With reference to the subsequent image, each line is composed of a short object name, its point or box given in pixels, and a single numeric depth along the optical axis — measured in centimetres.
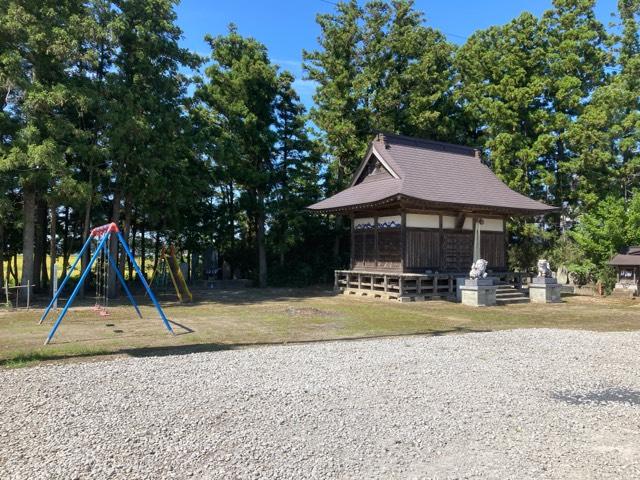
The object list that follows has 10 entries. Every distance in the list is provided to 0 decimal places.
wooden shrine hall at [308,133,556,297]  1644
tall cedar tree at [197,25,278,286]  2086
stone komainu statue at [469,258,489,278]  1510
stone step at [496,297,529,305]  1574
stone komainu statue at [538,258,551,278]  1639
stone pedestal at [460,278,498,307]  1480
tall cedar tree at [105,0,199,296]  1488
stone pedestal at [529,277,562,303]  1623
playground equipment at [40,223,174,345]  882
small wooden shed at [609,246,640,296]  1699
